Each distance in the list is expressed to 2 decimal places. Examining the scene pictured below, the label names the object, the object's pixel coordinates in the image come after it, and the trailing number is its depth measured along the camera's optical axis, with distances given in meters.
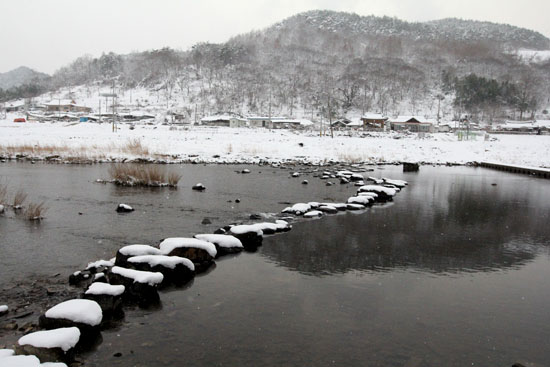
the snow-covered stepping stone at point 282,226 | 12.88
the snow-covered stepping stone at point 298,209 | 15.37
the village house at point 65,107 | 120.91
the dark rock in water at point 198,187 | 20.43
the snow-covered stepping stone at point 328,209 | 15.96
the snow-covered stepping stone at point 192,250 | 9.43
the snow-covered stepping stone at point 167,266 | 8.49
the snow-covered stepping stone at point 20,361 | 4.91
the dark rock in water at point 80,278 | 8.09
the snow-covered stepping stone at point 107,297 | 6.91
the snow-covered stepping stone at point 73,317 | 6.12
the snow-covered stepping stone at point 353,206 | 16.83
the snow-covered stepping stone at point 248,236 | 11.29
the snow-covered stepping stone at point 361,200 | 17.66
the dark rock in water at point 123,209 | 14.83
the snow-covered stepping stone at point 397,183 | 23.80
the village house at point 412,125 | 86.62
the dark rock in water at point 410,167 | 33.81
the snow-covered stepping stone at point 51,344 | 5.33
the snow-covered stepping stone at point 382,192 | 19.08
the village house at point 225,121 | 88.16
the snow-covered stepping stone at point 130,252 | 8.72
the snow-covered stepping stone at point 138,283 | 7.60
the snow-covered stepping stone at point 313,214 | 15.04
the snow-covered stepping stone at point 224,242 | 10.67
